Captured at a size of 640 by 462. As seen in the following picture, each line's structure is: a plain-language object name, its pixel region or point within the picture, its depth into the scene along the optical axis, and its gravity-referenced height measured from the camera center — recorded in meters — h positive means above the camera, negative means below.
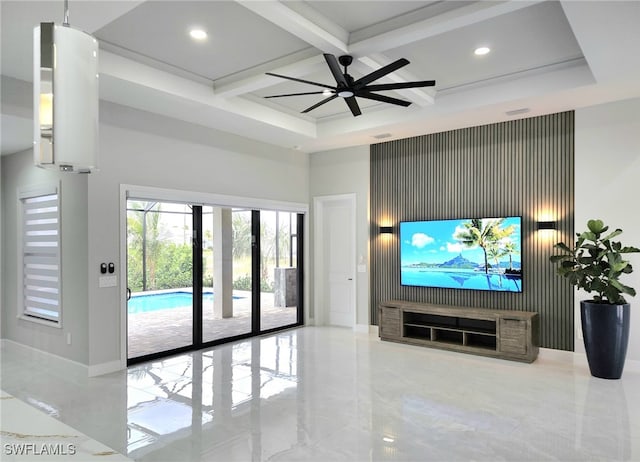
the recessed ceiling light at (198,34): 3.80 +1.82
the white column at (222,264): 6.19 -0.32
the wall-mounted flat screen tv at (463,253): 5.63 -0.20
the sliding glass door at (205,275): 5.39 -0.48
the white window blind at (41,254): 5.41 -0.15
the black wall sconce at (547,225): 5.36 +0.16
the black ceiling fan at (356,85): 3.51 +1.34
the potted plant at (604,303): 4.55 -0.69
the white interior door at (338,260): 7.41 -0.34
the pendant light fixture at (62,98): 0.98 +0.33
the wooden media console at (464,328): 5.27 -1.18
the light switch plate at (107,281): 4.88 -0.43
